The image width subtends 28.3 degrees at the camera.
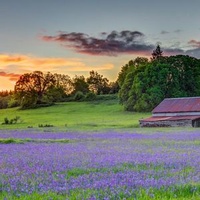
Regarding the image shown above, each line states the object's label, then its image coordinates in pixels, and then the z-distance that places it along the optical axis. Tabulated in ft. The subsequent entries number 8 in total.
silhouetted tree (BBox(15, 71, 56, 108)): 418.31
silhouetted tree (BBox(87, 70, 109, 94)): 570.46
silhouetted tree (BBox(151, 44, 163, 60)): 508.94
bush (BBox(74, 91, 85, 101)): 468.50
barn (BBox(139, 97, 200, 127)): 217.77
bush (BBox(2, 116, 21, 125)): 255.70
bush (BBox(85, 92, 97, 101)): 459.73
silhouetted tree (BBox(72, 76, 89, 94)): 545.44
